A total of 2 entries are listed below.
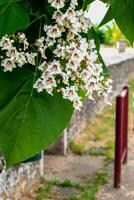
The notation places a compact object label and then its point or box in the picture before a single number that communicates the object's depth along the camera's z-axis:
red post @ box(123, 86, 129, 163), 6.08
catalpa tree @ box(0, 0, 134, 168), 1.04
